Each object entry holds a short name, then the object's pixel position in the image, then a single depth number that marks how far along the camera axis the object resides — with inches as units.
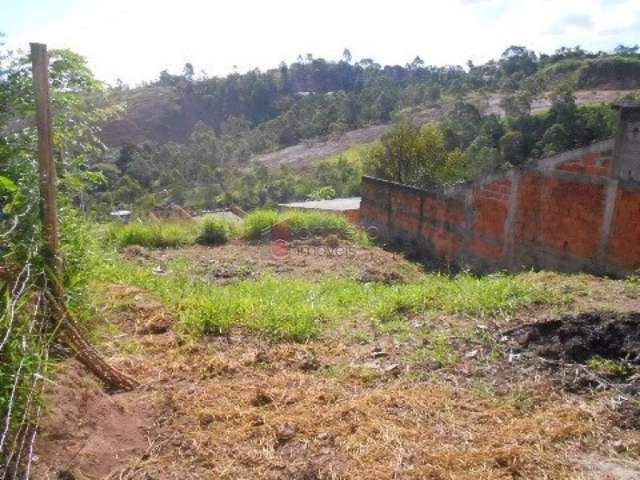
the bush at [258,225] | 474.6
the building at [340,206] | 607.3
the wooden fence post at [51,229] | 126.1
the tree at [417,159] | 785.9
